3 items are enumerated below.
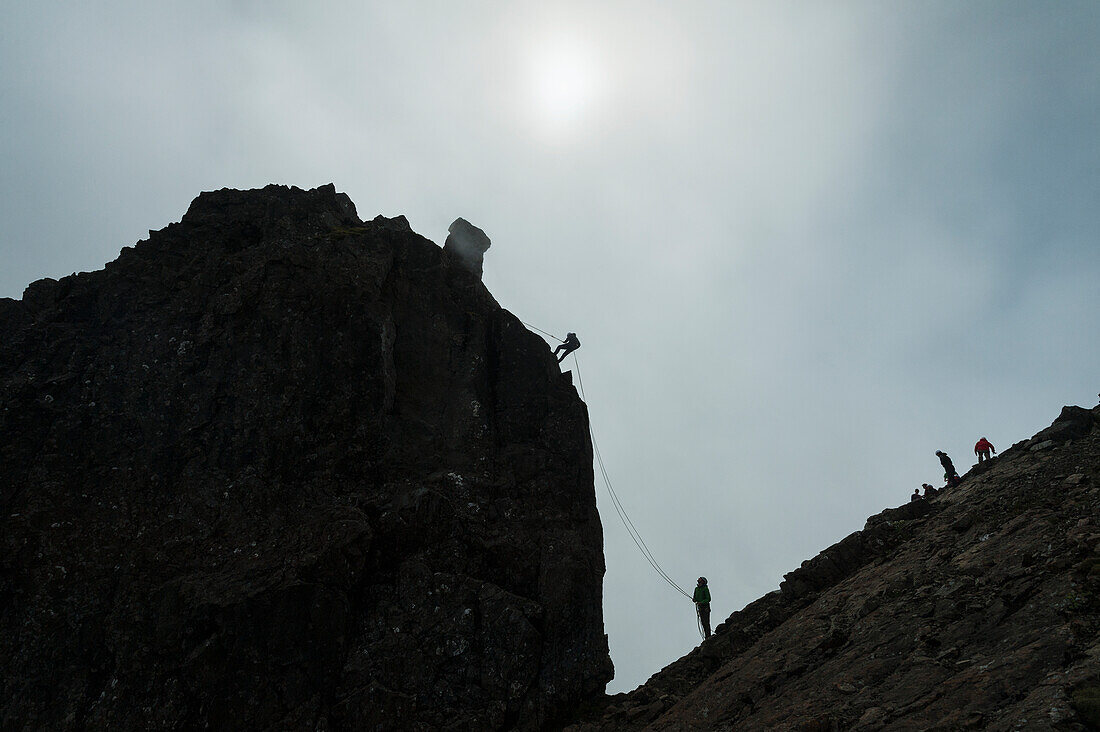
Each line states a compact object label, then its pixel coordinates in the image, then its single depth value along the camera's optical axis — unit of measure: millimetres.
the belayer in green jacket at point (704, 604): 26734
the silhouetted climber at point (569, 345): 33438
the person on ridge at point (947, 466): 33441
